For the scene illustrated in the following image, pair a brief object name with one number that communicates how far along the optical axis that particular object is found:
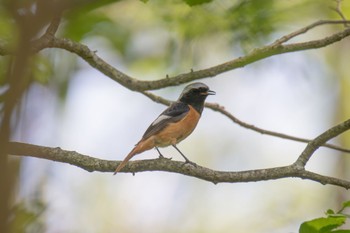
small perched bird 10.71
